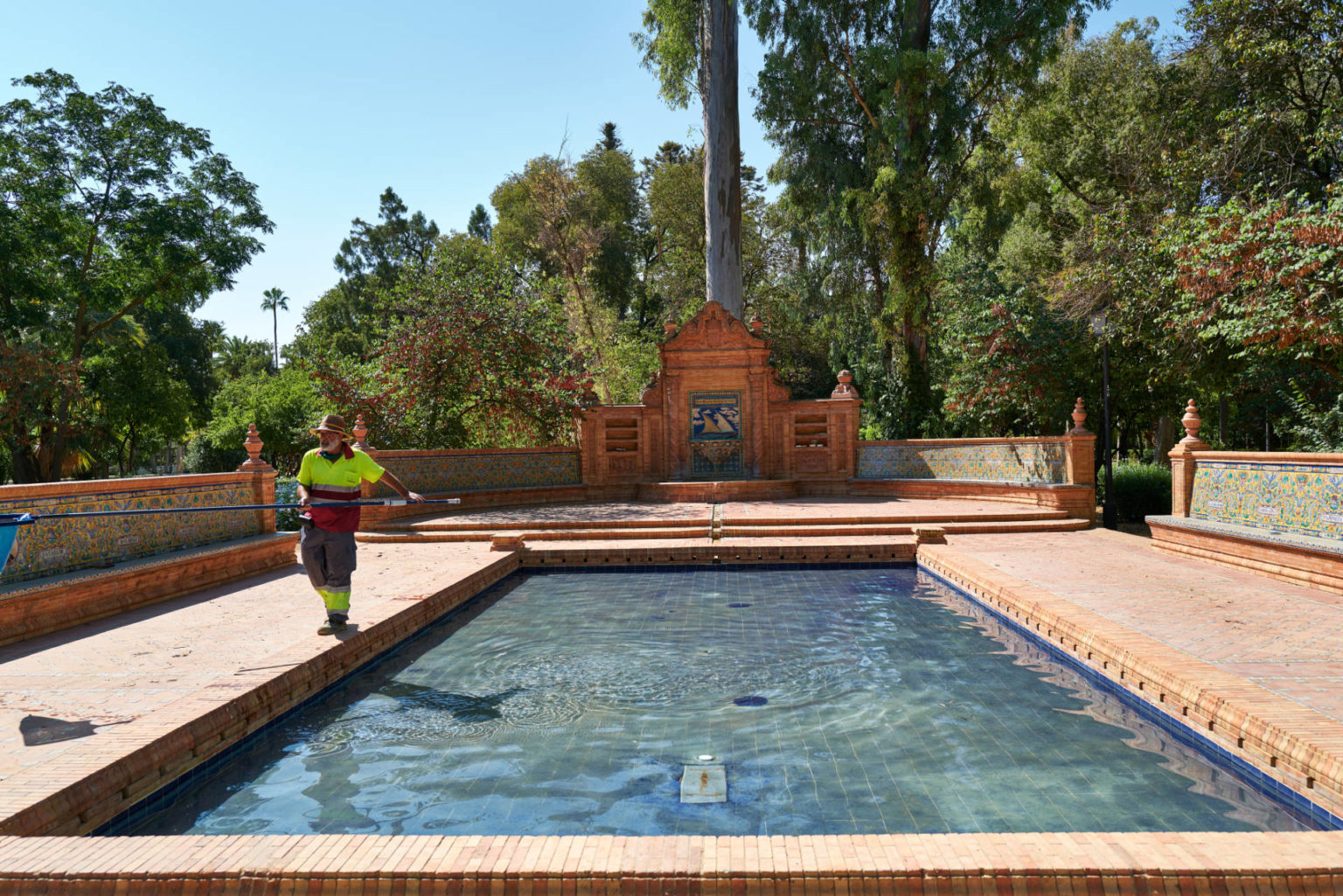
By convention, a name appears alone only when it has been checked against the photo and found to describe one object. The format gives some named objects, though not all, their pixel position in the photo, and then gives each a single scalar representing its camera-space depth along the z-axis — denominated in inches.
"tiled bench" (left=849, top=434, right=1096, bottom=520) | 523.2
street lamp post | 505.0
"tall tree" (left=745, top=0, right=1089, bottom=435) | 721.0
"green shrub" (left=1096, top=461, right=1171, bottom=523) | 631.2
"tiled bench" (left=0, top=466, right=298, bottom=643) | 260.4
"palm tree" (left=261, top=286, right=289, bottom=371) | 2780.5
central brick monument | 674.2
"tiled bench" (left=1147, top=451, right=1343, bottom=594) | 302.7
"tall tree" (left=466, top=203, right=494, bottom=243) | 1889.8
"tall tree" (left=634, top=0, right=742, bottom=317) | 768.3
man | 246.1
